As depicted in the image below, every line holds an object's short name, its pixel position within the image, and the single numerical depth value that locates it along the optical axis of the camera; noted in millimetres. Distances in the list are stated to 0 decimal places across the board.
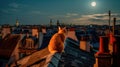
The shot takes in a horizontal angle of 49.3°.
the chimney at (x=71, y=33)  14153
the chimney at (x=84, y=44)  11083
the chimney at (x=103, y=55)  3795
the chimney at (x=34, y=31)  16789
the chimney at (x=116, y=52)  3907
